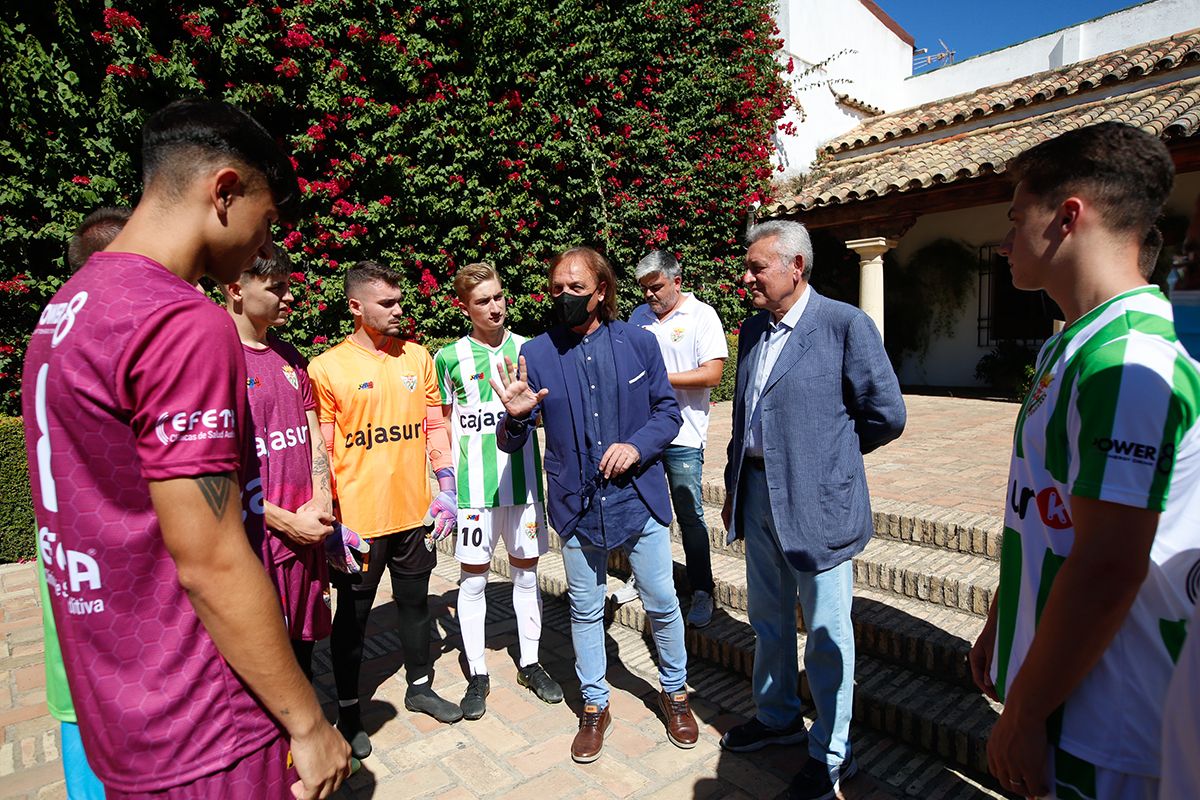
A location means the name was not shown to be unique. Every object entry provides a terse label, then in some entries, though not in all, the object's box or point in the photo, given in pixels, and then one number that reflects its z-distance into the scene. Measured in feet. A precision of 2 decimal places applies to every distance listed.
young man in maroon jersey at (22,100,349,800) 3.79
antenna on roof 55.94
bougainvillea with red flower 20.35
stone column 34.88
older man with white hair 8.36
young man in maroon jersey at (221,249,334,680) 7.97
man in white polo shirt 13.33
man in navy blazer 9.58
